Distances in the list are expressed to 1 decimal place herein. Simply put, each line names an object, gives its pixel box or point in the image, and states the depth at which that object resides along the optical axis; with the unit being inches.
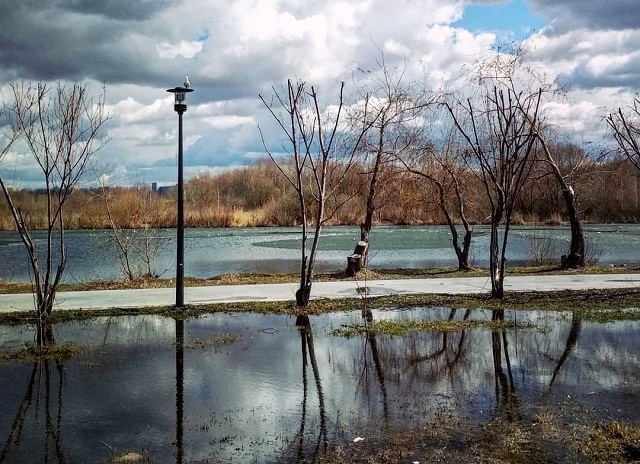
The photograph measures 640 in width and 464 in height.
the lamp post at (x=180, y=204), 456.8
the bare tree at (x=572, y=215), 705.6
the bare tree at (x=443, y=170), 738.2
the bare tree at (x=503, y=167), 482.3
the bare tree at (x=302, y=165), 454.6
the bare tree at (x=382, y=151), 700.7
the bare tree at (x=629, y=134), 541.1
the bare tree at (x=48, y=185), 397.4
